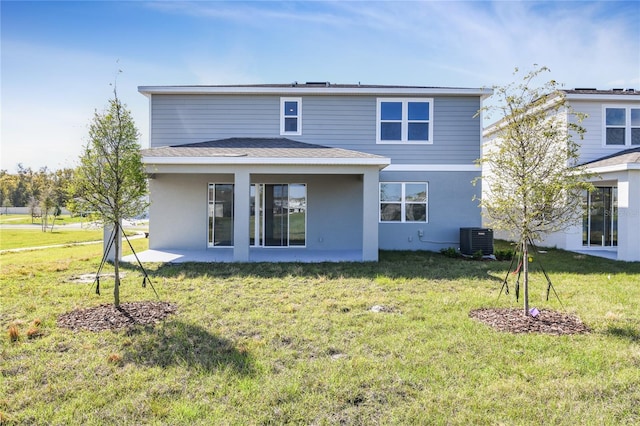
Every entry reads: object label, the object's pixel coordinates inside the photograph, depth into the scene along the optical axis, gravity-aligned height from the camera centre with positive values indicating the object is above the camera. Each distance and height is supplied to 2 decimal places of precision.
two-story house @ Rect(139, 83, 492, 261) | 13.45 +1.29
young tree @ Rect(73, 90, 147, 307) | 5.96 +0.64
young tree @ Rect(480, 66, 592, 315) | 5.67 +0.69
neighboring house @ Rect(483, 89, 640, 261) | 13.70 +2.36
